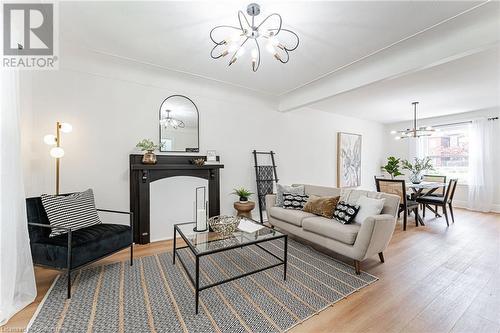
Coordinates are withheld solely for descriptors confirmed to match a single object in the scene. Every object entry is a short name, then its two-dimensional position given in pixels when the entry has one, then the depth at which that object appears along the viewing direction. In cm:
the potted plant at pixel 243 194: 388
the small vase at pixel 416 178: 464
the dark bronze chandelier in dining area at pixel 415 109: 448
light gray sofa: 226
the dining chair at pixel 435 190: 462
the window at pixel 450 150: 570
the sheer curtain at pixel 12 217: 164
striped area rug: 160
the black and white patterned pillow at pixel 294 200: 344
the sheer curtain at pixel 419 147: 630
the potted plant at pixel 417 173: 464
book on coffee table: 245
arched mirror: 345
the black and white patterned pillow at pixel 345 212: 265
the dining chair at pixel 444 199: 413
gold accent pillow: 296
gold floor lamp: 245
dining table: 424
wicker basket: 230
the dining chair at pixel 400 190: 392
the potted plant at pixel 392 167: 486
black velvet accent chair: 190
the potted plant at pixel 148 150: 310
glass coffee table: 194
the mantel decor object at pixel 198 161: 357
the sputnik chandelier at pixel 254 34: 190
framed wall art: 576
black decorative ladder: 434
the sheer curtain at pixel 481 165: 514
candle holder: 234
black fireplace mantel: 314
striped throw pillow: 218
